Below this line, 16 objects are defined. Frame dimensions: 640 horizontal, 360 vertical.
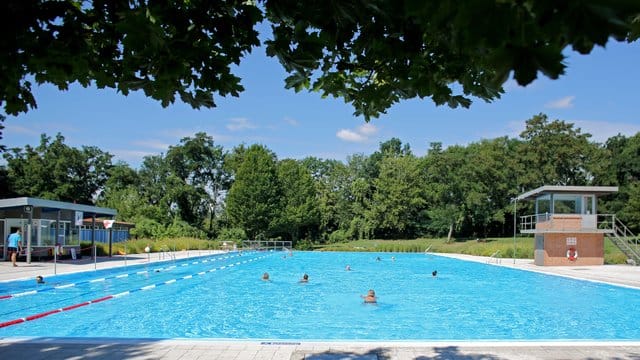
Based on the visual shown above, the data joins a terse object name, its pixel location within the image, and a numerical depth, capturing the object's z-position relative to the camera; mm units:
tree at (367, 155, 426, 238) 64125
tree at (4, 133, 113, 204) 53500
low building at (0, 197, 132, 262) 22297
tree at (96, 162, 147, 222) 55312
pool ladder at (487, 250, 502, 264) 29688
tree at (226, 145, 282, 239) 55062
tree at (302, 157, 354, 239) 68188
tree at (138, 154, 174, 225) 62428
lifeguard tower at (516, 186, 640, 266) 26078
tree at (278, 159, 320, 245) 58159
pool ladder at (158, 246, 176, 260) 28797
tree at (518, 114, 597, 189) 53062
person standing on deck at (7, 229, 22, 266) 21734
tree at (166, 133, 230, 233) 64875
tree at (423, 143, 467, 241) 60469
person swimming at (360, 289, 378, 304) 14977
